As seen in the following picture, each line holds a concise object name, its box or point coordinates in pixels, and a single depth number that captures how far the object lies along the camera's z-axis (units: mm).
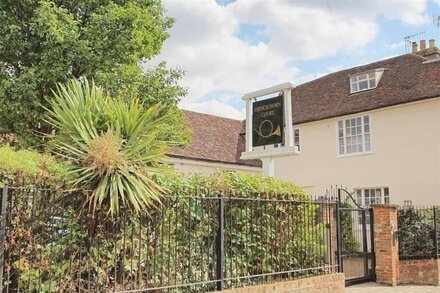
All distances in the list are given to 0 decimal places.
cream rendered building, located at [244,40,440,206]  18562
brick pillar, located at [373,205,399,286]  11961
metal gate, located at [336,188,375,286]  11875
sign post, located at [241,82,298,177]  12203
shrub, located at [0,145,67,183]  5508
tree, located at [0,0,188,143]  11117
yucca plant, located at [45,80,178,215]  5816
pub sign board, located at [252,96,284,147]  12445
